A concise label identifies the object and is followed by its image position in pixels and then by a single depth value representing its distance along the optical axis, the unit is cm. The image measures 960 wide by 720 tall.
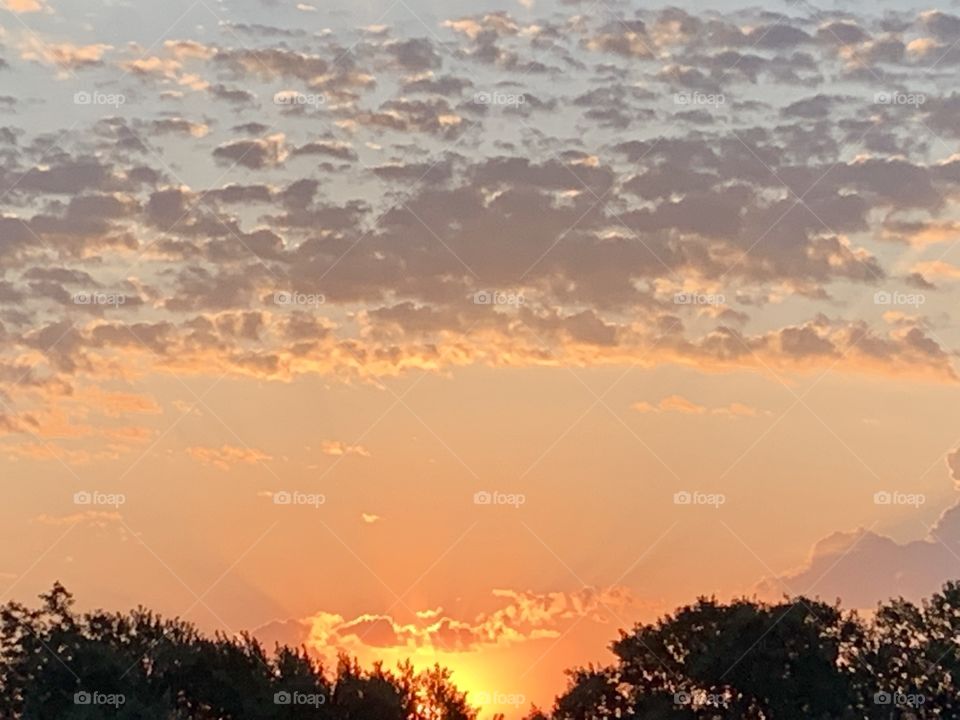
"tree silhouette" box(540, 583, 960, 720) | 8781
